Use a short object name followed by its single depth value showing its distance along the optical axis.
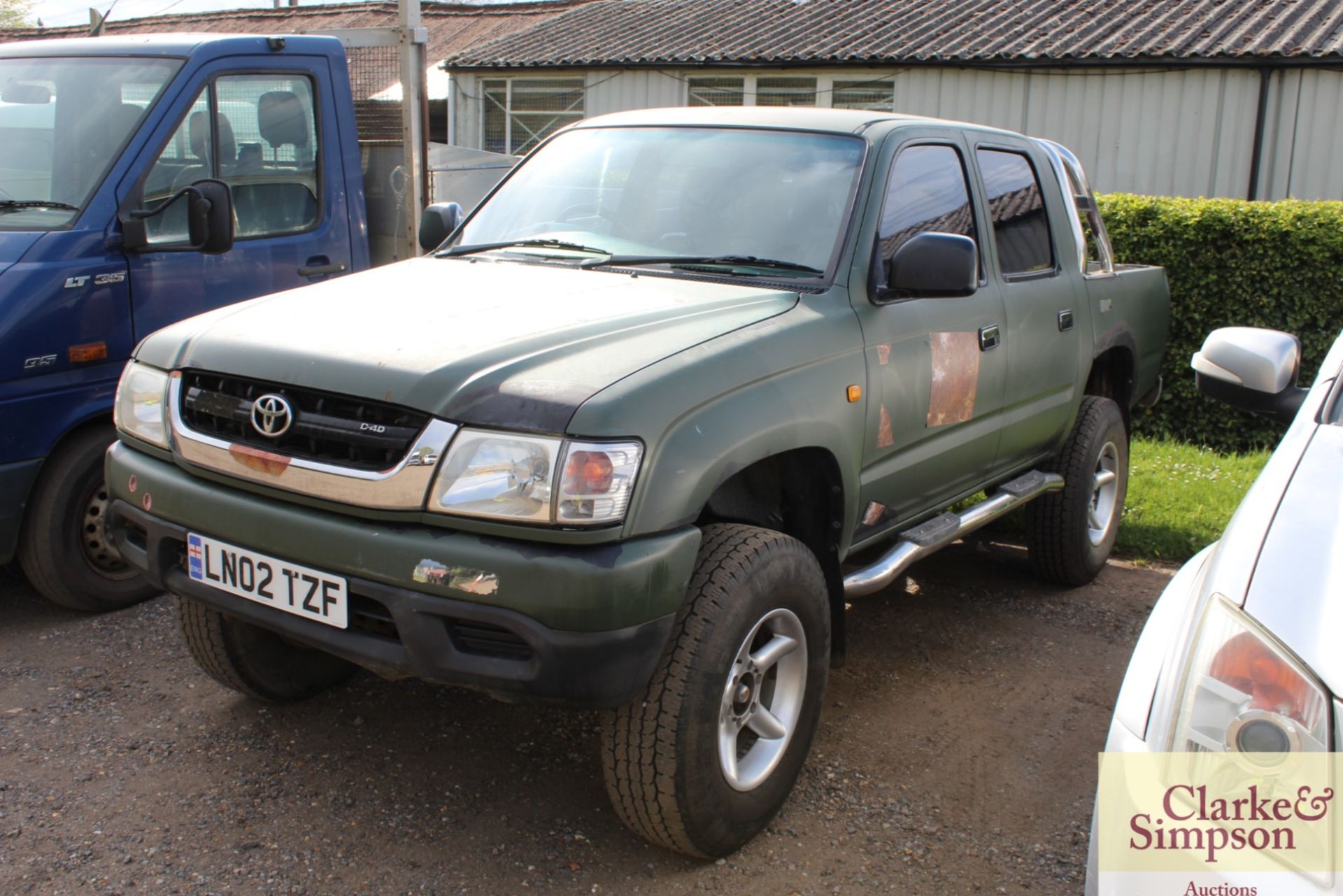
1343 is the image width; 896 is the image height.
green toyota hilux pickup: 2.62
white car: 1.79
